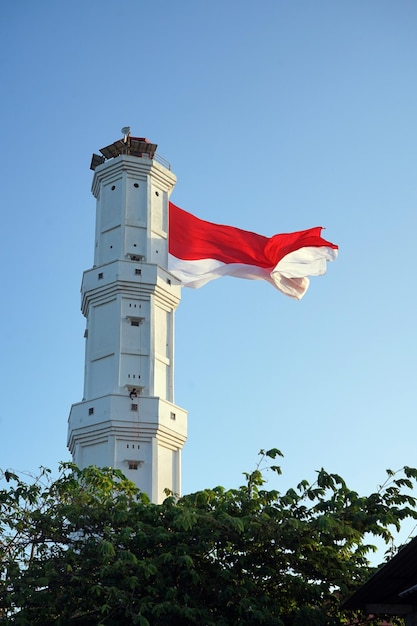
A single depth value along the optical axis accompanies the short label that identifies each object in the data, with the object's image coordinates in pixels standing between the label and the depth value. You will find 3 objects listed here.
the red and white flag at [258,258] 37.59
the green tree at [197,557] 18.08
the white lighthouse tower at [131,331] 37.50
